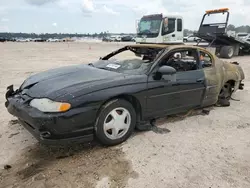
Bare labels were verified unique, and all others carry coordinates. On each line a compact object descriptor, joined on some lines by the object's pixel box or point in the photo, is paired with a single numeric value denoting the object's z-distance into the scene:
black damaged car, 2.27
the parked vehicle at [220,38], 11.60
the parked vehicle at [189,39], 32.81
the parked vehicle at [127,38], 39.99
